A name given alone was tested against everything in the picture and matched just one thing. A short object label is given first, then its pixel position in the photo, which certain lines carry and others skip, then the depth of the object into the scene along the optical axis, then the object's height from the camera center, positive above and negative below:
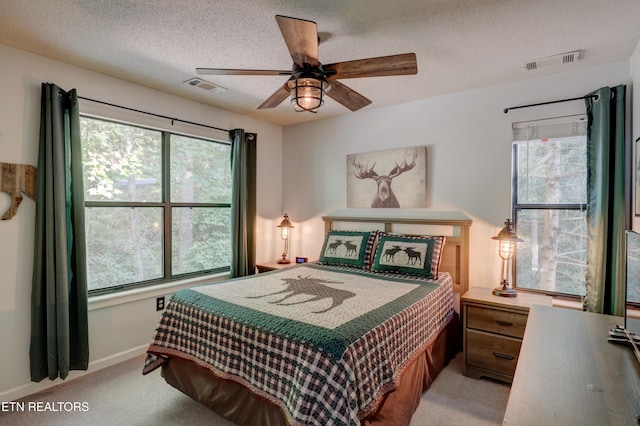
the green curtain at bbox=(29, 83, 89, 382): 2.41 -0.22
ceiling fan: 1.65 +0.77
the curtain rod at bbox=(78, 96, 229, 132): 2.76 +0.87
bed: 1.58 -0.73
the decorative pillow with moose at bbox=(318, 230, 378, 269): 3.35 -0.42
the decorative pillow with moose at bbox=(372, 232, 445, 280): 2.96 -0.43
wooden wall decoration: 2.31 +0.17
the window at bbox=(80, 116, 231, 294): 2.89 +0.03
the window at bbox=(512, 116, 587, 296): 2.74 +0.05
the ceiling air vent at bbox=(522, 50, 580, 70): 2.40 +1.10
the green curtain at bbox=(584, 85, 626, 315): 2.36 +0.01
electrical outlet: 3.23 -0.93
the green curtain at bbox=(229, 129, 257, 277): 3.75 -0.01
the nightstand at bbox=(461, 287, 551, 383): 2.49 -0.94
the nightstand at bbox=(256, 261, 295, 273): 3.91 -0.69
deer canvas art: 3.46 +0.32
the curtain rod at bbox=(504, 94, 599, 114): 2.55 +0.88
